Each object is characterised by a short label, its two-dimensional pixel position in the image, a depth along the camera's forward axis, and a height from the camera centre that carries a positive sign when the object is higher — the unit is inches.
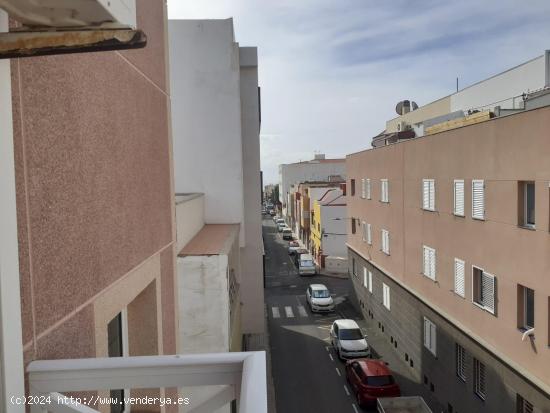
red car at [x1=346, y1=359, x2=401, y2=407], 689.6 -272.3
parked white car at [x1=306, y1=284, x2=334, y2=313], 1188.5 -274.7
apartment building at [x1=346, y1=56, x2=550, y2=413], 436.8 -93.1
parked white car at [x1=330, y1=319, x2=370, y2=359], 874.1 -274.7
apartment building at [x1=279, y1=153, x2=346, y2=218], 3484.3 +34.6
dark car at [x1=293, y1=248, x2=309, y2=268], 1928.6 -298.8
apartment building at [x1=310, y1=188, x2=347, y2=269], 1781.5 -177.8
